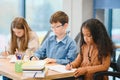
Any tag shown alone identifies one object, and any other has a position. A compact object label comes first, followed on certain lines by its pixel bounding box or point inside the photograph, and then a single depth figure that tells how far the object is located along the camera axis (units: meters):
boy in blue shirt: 2.60
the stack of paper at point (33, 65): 2.03
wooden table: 2.00
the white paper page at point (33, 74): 1.96
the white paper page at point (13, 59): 2.61
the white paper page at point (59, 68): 2.18
